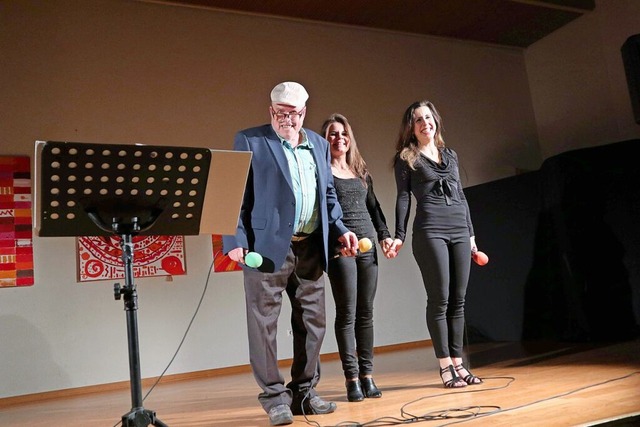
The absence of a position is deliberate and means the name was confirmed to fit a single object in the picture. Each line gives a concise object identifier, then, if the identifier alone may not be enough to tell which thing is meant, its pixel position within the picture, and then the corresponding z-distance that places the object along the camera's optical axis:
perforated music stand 1.65
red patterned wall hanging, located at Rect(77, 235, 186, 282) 4.85
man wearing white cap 2.28
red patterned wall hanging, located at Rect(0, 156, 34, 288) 4.61
